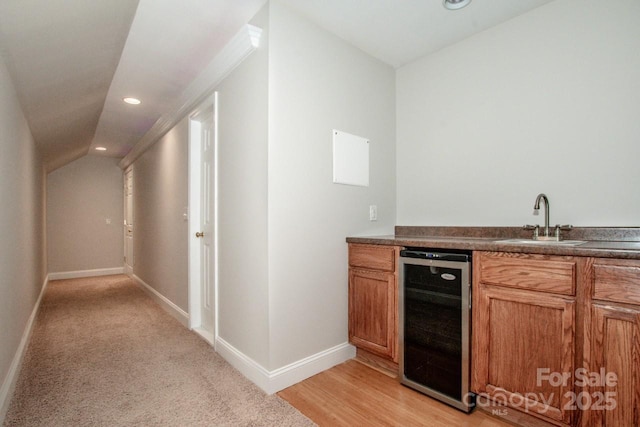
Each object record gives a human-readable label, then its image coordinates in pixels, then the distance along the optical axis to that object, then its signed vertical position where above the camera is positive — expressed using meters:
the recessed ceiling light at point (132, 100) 3.31 +1.16
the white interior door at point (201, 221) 3.01 -0.11
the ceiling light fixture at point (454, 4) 2.04 +1.33
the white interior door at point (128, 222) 5.81 -0.22
